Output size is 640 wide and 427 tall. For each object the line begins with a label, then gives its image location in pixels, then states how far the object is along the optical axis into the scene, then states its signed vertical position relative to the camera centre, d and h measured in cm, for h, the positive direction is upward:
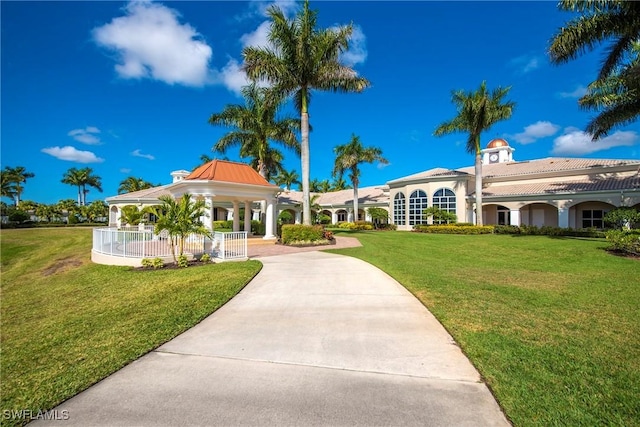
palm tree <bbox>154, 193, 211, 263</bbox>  1045 +16
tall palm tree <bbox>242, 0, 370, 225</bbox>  1715 +977
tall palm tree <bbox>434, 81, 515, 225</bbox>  2430 +915
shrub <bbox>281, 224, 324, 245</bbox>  1712 -68
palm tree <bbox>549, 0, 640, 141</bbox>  1229 +828
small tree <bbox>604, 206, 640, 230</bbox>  1473 +22
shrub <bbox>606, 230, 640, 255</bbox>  1240 -89
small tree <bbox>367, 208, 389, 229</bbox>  3306 +90
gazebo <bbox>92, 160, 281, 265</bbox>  1194 +161
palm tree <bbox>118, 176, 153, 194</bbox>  5512 +758
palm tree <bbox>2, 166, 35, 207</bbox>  4847 +790
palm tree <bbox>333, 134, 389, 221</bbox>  3288 +750
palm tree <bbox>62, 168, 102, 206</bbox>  5603 +878
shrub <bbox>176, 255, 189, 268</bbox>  1089 -142
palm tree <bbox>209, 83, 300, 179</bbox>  2312 +791
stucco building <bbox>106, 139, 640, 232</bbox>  1784 +238
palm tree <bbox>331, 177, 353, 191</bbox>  6091 +785
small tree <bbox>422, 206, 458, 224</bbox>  2747 +64
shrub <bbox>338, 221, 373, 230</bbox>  3278 -46
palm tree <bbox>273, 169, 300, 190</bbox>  4722 +723
